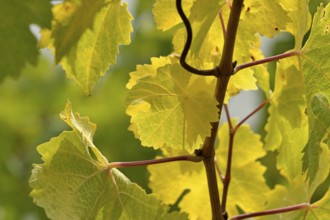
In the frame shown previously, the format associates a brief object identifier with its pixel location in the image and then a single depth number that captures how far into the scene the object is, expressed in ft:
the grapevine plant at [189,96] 3.58
